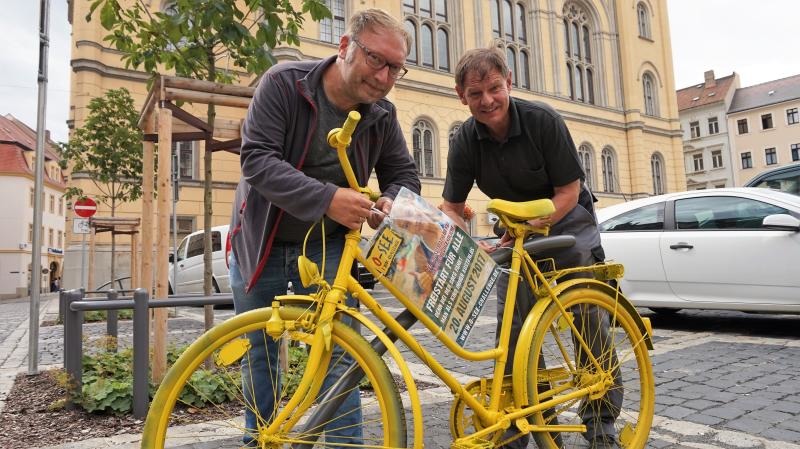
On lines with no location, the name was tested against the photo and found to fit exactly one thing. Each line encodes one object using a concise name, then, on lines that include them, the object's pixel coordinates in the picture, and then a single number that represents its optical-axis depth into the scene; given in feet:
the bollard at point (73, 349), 12.39
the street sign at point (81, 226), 39.93
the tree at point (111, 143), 46.60
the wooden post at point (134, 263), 32.96
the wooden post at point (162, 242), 13.57
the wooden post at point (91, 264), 39.01
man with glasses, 6.60
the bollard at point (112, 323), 19.73
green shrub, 7.87
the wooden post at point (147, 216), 14.71
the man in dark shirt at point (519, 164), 8.70
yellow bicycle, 6.05
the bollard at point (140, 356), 11.73
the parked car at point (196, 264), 40.93
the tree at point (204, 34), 14.46
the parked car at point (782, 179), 28.32
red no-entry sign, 39.83
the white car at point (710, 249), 17.92
